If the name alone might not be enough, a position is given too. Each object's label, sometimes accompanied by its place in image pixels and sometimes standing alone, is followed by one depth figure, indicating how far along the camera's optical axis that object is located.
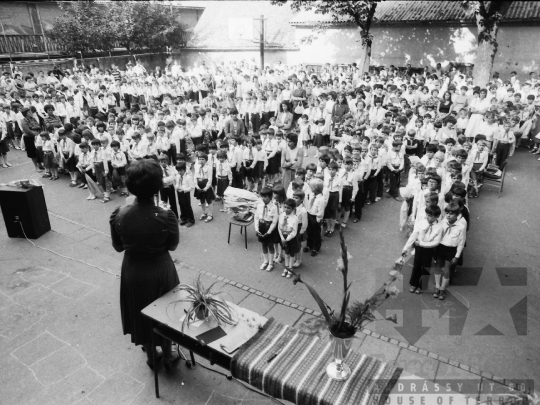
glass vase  3.16
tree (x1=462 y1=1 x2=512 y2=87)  15.54
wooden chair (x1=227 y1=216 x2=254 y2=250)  7.54
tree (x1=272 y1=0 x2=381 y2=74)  19.39
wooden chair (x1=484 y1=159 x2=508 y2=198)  9.98
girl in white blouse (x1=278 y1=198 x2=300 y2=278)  6.55
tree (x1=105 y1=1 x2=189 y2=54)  25.98
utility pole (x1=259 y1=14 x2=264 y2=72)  26.57
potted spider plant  3.78
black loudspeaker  7.77
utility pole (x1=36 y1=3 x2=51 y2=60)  25.22
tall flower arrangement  3.09
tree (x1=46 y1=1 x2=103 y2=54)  24.20
